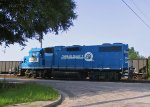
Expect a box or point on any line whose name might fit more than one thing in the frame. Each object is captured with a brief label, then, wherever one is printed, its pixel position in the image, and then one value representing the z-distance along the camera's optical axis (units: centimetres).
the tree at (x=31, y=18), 1621
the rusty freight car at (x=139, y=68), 2774
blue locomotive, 2522
